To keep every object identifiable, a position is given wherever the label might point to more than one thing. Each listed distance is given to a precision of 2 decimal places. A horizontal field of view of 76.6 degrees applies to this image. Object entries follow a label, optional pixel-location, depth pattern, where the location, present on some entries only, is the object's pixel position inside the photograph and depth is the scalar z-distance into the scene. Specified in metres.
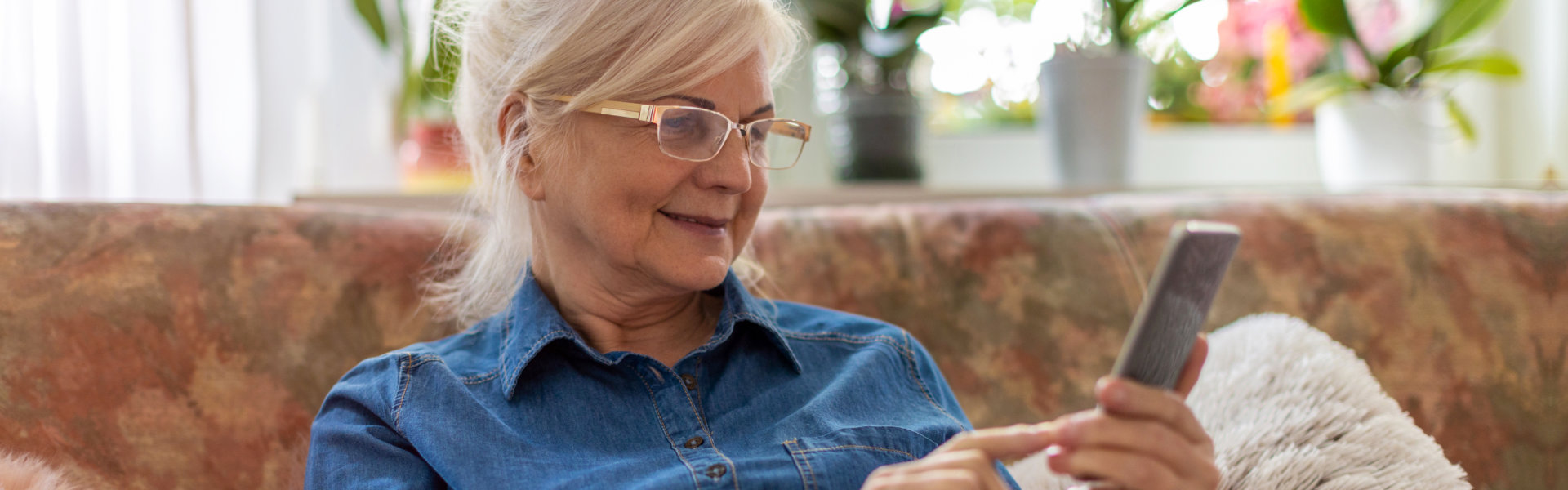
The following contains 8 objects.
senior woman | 0.91
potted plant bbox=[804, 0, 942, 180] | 2.05
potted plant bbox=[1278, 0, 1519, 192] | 1.98
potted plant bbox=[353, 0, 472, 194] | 1.86
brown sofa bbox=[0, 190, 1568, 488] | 1.07
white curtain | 1.35
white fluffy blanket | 1.00
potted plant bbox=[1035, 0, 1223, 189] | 1.97
